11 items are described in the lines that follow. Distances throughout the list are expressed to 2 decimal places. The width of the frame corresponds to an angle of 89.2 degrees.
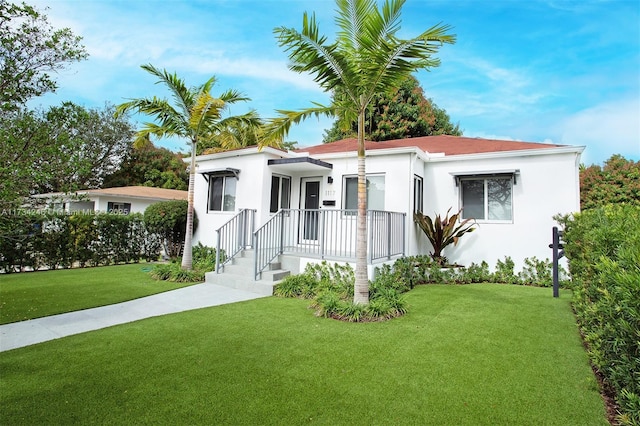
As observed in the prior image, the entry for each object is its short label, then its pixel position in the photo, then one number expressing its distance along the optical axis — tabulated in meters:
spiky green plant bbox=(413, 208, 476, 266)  9.31
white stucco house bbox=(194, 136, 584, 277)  8.71
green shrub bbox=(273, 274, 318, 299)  7.35
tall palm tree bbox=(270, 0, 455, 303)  5.33
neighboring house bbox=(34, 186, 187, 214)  18.05
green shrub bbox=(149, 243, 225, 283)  8.91
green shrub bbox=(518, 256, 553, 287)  8.67
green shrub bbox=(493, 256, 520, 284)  9.03
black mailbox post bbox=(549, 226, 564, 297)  7.13
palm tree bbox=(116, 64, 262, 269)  9.18
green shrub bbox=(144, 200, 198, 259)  11.70
